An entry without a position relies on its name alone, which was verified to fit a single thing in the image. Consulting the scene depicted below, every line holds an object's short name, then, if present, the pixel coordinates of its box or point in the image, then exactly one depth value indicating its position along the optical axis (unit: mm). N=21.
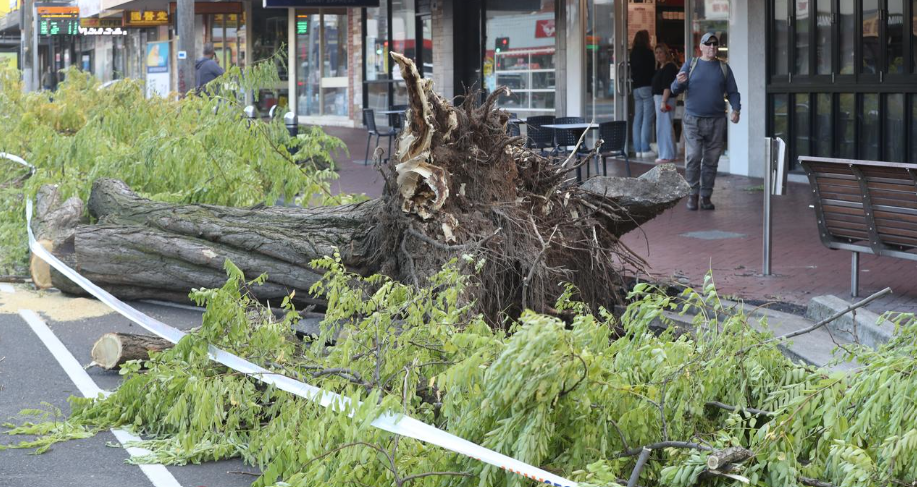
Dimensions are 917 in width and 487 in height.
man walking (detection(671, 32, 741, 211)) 12922
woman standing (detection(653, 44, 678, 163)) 17922
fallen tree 6652
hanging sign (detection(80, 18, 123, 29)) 41325
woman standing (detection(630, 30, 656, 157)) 19297
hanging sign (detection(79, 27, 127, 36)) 43219
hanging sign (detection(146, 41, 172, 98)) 29422
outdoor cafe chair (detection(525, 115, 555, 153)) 15102
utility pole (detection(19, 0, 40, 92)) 35094
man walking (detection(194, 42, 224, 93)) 18188
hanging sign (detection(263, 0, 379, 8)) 22484
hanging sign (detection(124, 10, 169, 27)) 35281
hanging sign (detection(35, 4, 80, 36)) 43188
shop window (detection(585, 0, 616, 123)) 20406
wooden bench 7531
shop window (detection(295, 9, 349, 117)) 31578
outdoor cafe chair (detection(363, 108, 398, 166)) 19500
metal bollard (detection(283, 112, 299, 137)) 15125
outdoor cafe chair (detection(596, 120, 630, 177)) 14956
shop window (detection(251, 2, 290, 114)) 35375
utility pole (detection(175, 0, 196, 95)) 16203
